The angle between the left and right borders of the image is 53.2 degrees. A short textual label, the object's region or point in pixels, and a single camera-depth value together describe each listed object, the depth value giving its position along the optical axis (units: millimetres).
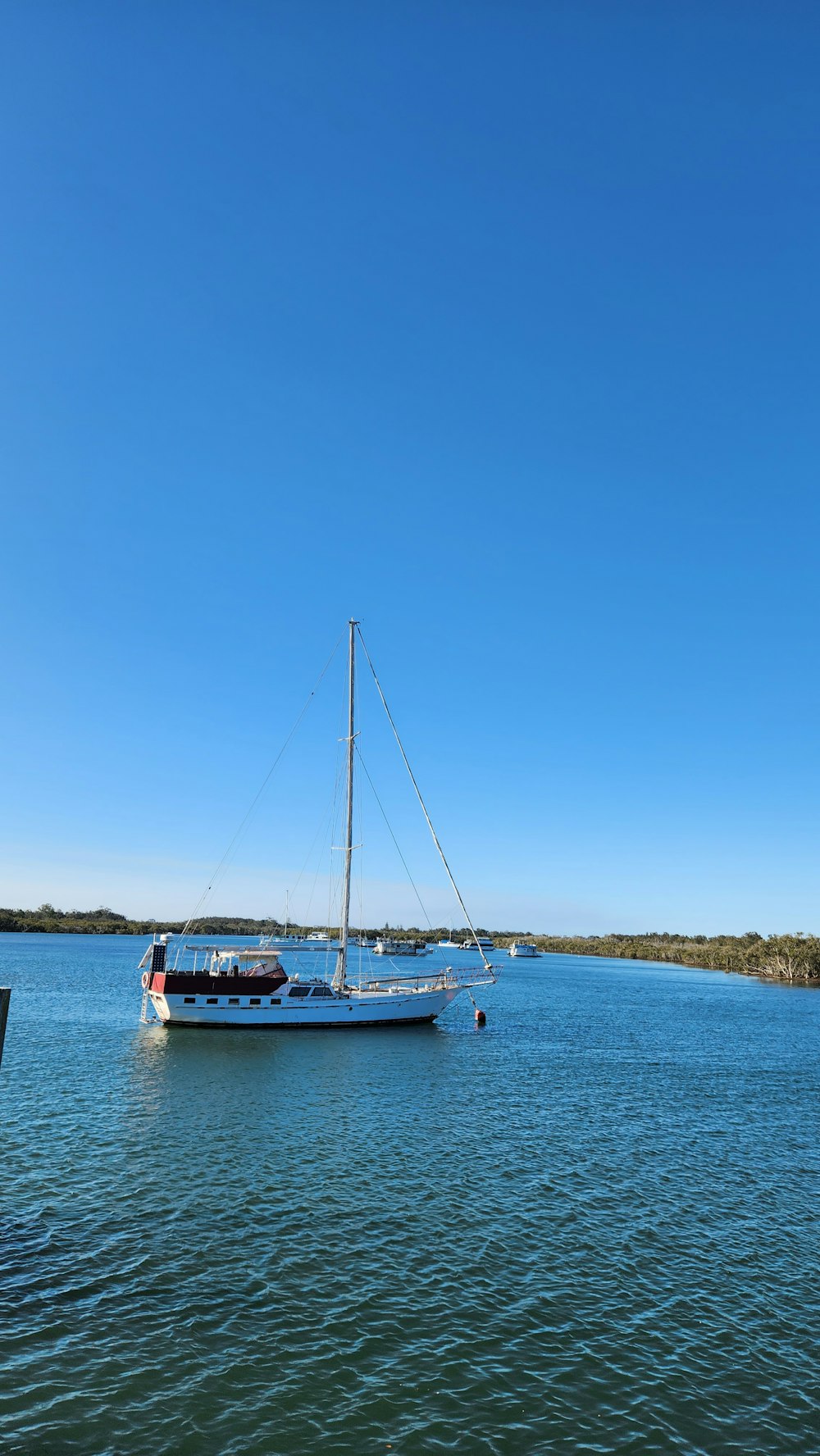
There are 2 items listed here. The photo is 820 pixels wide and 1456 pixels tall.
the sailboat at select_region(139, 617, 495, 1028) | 59156
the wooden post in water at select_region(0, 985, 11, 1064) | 18078
